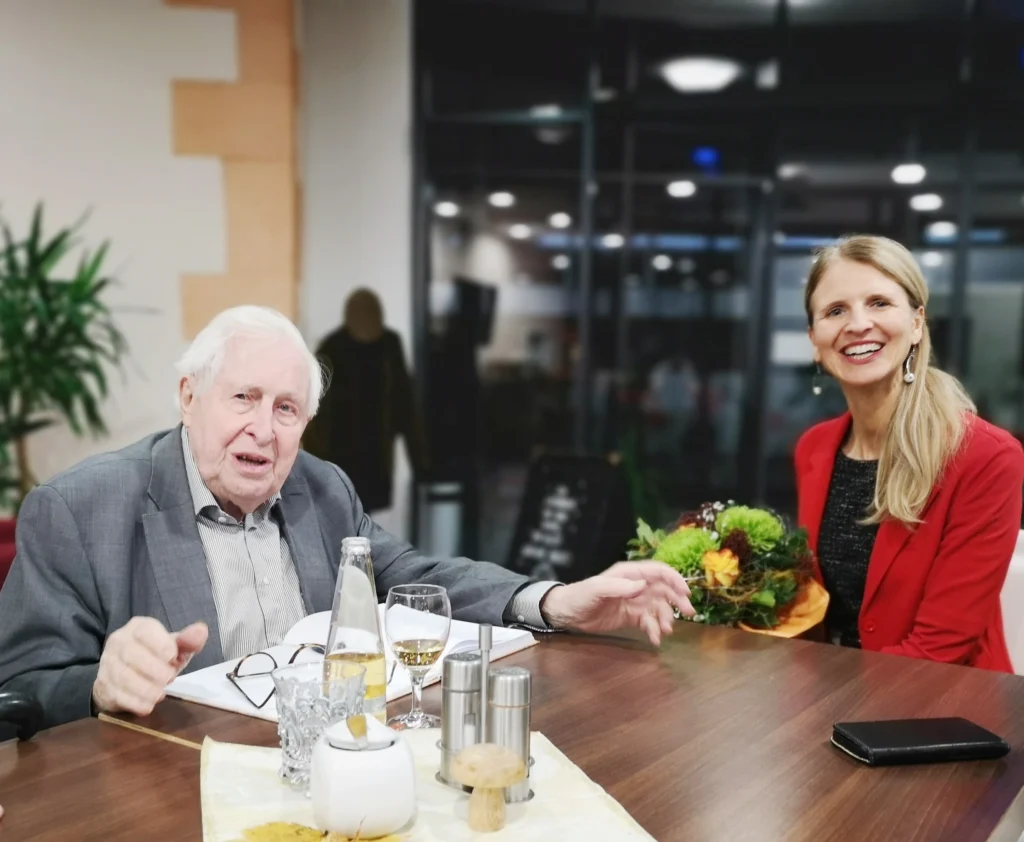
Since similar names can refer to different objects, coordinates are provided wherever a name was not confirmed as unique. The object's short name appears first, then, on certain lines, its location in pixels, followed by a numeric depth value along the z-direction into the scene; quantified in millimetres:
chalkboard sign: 4473
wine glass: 1297
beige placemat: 1020
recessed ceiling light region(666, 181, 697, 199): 5312
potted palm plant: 3904
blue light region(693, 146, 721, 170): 5242
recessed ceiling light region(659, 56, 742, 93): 5184
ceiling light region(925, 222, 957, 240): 4883
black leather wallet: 1235
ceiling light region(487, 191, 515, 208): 5555
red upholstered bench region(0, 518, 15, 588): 1987
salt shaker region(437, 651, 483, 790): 1149
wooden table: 1077
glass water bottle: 1240
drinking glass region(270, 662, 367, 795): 1113
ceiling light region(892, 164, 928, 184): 4930
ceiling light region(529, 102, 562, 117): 5406
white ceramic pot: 976
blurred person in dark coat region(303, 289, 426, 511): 5344
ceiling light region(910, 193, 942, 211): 4906
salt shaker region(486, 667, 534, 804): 1099
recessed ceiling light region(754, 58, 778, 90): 5109
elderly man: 1542
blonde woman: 2164
